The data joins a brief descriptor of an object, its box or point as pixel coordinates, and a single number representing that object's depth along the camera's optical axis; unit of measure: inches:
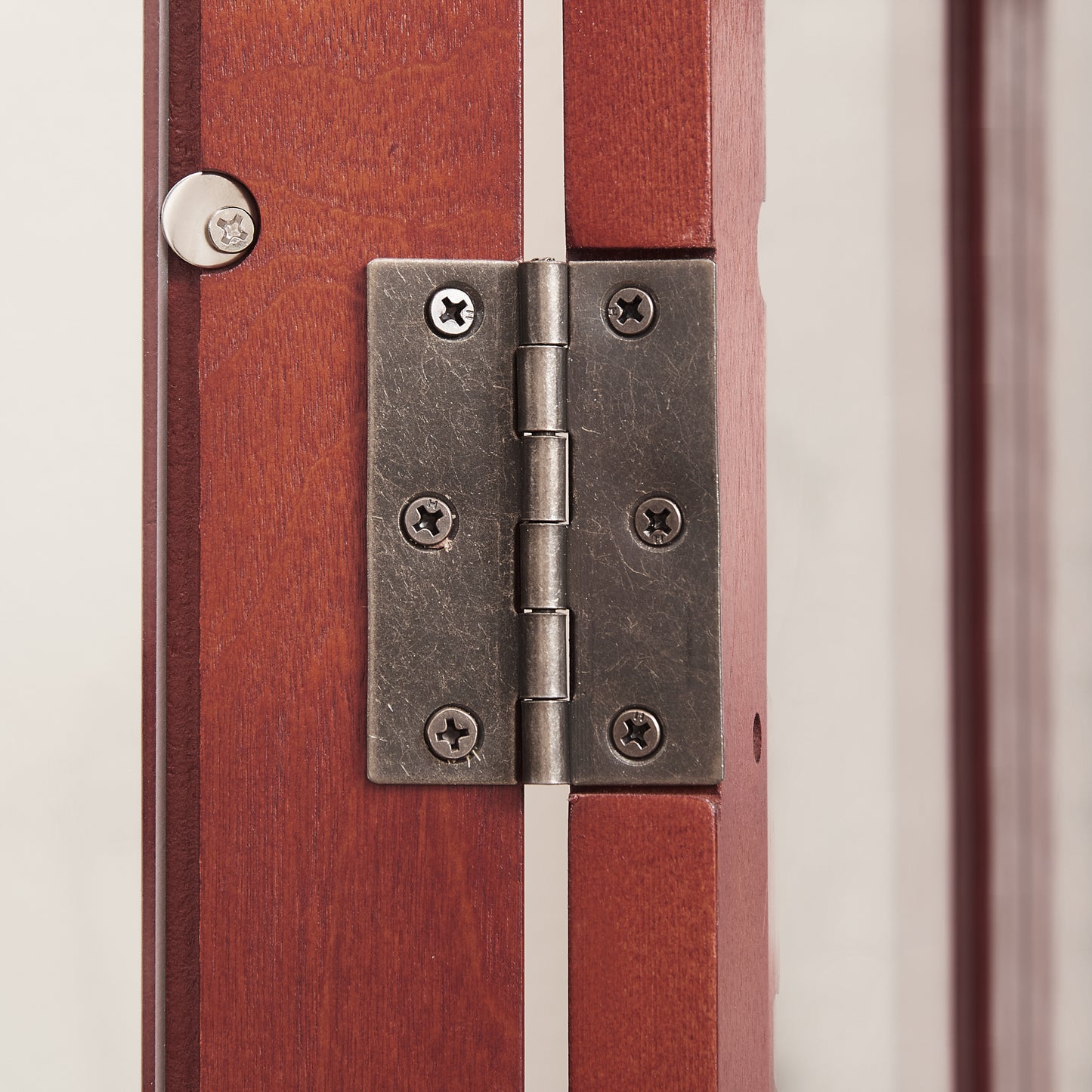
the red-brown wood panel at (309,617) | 21.5
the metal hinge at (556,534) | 21.6
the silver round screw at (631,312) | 21.6
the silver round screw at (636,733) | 21.5
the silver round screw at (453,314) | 21.6
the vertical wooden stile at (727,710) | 21.5
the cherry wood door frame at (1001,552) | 29.5
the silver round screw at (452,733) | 21.6
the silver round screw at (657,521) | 21.6
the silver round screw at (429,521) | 21.6
